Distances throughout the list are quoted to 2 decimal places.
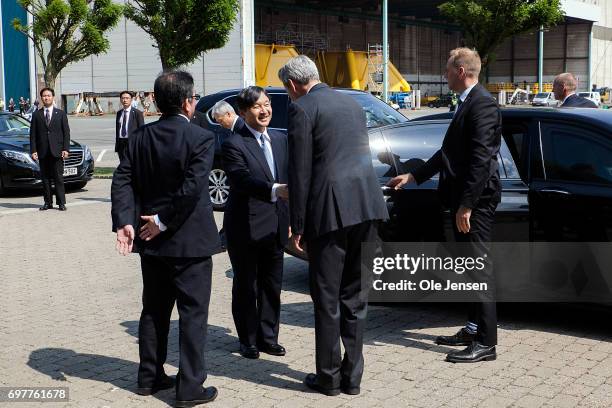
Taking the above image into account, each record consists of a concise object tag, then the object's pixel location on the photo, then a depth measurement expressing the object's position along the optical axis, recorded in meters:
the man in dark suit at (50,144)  12.80
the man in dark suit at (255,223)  5.33
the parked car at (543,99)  52.47
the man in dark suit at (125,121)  13.24
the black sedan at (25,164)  14.68
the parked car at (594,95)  49.95
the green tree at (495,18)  22.02
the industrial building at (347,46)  50.94
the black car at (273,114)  11.12
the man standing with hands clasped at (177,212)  4.42
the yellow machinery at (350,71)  57.72
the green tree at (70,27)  20.86
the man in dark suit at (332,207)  4.46
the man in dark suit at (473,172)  5.01
